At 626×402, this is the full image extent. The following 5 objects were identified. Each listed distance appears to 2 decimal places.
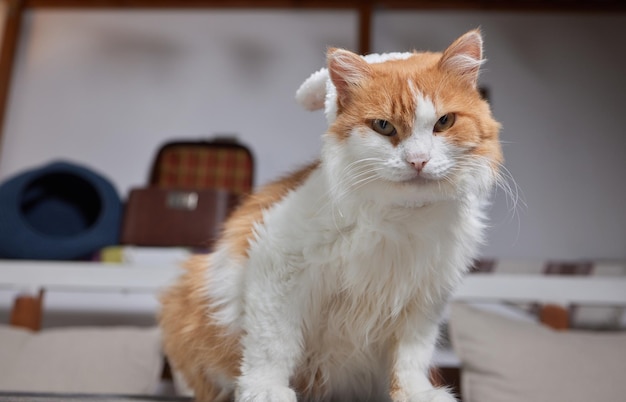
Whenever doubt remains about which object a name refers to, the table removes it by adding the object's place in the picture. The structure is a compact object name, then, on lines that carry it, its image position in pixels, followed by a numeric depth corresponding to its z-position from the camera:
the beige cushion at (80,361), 1.39
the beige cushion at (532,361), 1.16
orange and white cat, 0.62
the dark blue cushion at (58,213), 1.74
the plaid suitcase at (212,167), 2.06
